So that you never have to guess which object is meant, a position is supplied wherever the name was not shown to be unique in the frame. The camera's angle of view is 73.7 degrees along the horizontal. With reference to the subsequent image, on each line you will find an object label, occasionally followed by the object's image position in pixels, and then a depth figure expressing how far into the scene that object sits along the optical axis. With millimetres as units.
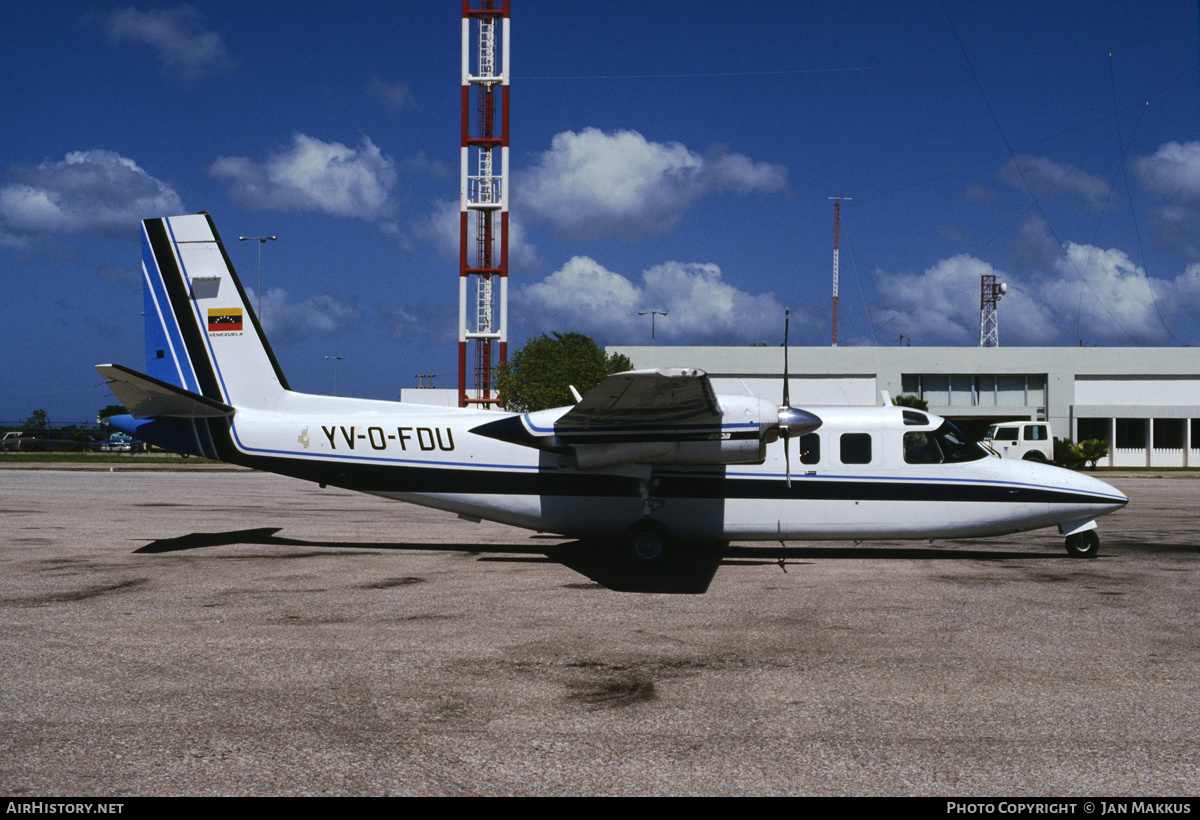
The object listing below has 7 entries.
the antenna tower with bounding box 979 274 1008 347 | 68188
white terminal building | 56062
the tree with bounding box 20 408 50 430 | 67725
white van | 40122
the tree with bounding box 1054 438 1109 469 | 45281
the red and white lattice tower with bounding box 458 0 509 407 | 44688
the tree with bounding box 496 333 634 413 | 49844
